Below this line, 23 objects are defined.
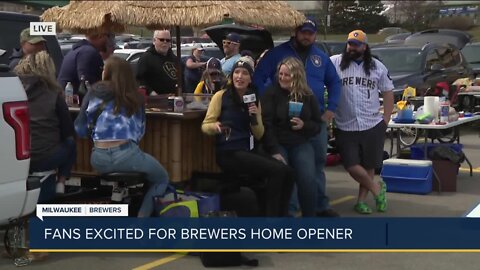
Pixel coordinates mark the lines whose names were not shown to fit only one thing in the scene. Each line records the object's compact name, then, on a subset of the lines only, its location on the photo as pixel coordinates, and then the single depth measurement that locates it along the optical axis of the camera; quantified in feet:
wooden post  24.36
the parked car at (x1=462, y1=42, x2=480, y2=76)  64.59
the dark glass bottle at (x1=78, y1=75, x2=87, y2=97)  23.58
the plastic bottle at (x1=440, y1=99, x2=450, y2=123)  28.83
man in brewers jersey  23.91
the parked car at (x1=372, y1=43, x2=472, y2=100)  47.26
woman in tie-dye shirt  19.36
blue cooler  27.58
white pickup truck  14.55
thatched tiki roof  21.27
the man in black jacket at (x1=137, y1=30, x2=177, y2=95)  26.50
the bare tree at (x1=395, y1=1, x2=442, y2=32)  210.38
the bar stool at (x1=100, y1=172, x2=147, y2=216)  19.47
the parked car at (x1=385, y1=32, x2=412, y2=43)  105.14
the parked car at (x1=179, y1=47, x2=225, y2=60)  55.77
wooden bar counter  21.95
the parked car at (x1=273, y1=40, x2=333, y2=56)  64.04
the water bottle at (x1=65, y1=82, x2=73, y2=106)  23.50
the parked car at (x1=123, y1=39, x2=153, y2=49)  81.92
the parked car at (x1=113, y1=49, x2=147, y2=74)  52.37
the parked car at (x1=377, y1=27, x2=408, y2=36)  176.78
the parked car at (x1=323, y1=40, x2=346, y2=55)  67.60
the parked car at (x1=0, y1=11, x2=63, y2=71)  26.99
